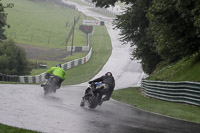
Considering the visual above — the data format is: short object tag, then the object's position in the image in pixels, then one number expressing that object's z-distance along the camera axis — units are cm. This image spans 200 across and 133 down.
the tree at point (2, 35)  6036
